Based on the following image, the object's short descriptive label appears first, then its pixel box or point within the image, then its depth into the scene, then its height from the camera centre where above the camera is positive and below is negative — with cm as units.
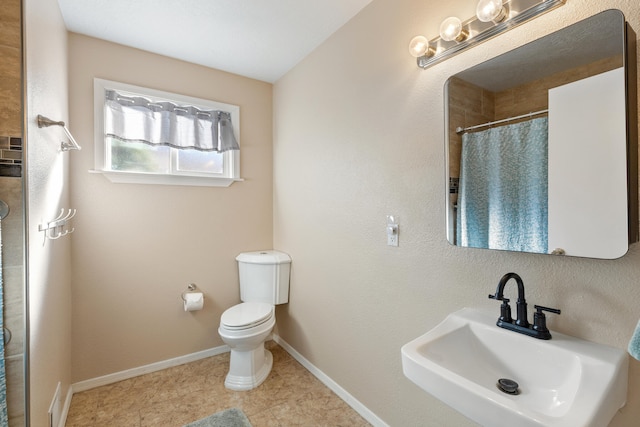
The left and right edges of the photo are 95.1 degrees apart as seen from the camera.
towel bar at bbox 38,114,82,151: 127 +40
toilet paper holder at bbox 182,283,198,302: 243 -64
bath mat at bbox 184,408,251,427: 172 -126
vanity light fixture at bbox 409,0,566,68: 106 +73
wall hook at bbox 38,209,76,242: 138 -7
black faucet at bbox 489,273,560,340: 100 -38
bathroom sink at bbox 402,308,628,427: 75 -50
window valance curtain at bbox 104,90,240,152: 215 +69
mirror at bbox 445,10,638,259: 88 +23
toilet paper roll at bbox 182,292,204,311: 231 -71
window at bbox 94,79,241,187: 213 +59
